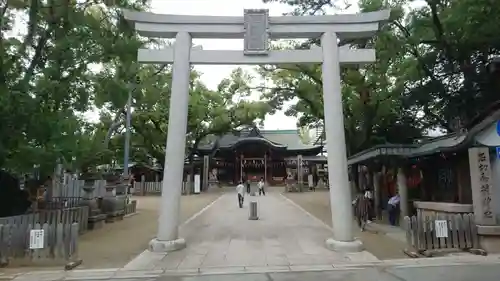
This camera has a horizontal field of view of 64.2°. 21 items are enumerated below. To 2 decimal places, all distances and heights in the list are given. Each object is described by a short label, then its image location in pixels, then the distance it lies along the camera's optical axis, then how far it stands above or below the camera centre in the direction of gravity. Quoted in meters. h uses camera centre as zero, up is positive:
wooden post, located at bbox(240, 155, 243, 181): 45.95 +2.51
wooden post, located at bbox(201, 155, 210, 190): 41.59 +1.94
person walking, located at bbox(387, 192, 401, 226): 15.49 -0.81
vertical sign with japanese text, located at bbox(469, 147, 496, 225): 10.04 +0.07
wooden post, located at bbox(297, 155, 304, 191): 42.28 +1.95
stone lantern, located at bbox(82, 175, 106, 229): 15.15 -0.71
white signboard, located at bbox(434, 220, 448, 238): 10.03 -1.00
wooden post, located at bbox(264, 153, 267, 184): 46.03 +2.39
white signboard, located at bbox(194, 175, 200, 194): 36.28 +0.41
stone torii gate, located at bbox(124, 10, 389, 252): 11.04 +3.90
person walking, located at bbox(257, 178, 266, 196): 35.19 -0.01
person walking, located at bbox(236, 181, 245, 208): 24.25 -0.28
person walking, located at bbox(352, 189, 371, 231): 14.72 -0.79
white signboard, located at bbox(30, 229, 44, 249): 9.23 -1.14
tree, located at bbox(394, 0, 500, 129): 14.84 +5.63
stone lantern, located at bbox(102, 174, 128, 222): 17.43 -0.45
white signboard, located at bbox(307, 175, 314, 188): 41.59 +0.75
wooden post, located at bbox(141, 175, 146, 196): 36.65 +0.05
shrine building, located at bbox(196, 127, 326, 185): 45.38 +3.61
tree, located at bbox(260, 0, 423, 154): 17.48 +5.78
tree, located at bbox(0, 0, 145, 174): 10.75 +3.65
